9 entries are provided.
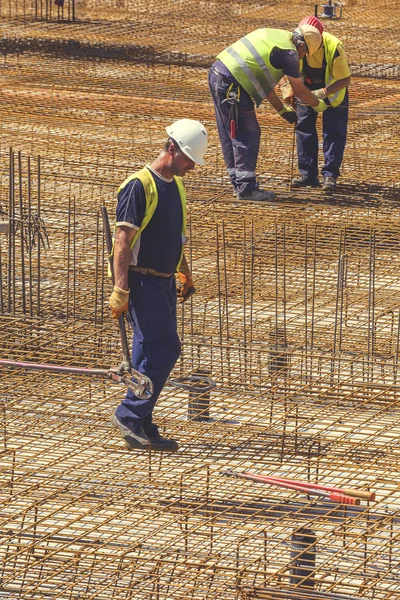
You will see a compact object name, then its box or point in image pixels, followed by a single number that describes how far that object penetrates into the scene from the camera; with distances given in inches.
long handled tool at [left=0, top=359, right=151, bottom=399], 422.9
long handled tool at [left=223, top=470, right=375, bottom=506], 397.4
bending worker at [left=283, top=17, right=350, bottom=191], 773.3
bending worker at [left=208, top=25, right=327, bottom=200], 727.1
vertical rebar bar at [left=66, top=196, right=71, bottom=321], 576.0
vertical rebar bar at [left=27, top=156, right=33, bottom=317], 570.9
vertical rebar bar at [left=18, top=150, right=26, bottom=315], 570.0
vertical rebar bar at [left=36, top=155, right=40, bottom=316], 570.3
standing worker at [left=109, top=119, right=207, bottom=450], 413.4
